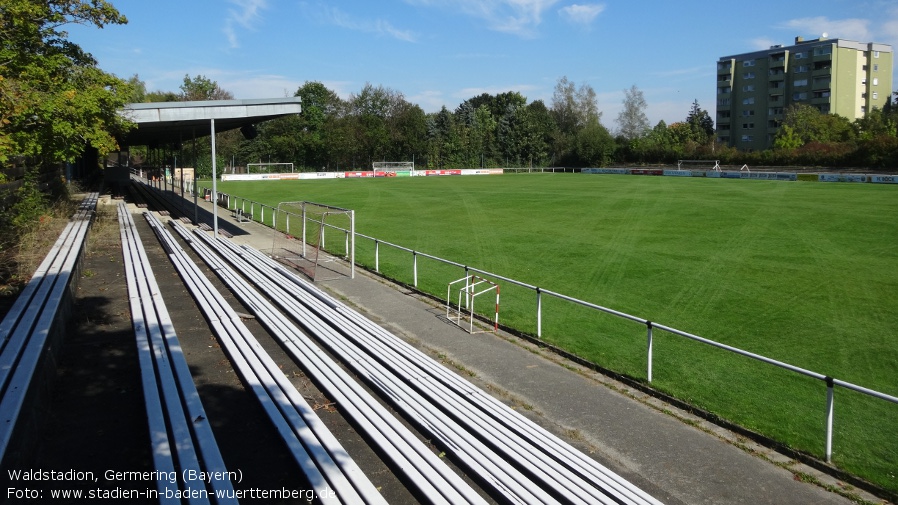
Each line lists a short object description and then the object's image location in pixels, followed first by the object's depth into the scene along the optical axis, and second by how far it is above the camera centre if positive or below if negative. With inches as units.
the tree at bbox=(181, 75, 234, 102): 3929.6 +594.4
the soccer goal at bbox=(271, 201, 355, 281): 705.0 -83.6
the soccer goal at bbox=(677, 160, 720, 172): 3297.2 +112.6
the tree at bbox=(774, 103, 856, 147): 3206.2 +285.8
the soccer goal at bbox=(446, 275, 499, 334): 495.2 -105.2
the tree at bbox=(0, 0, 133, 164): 564.7 +93.5
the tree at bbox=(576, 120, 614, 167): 3818.9 +224.9
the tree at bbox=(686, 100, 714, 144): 4247.8 +456.0
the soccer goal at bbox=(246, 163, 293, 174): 3430.1 +95.3
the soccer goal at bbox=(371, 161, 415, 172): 3437.5 +109.5
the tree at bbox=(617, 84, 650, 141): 4872.0 +499.6
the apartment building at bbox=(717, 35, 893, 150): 3678.6 +600.2
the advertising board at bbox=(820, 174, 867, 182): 2258.6 +26.3
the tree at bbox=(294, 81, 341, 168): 3646.7 +406.5
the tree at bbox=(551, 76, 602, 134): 4862.2 +564.1
